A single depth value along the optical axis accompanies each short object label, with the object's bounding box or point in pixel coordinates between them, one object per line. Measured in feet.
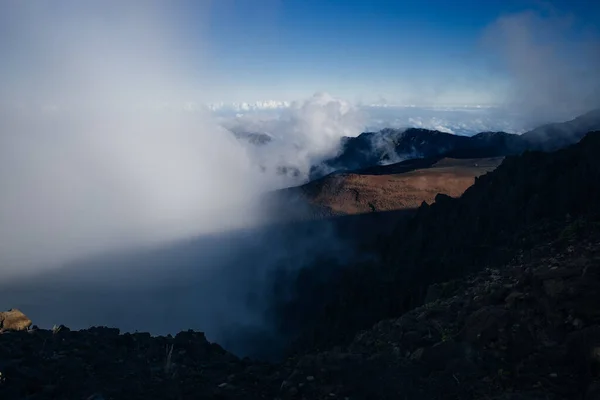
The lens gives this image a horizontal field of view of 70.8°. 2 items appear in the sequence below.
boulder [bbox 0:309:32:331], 32.48
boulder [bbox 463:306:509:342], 24.17
